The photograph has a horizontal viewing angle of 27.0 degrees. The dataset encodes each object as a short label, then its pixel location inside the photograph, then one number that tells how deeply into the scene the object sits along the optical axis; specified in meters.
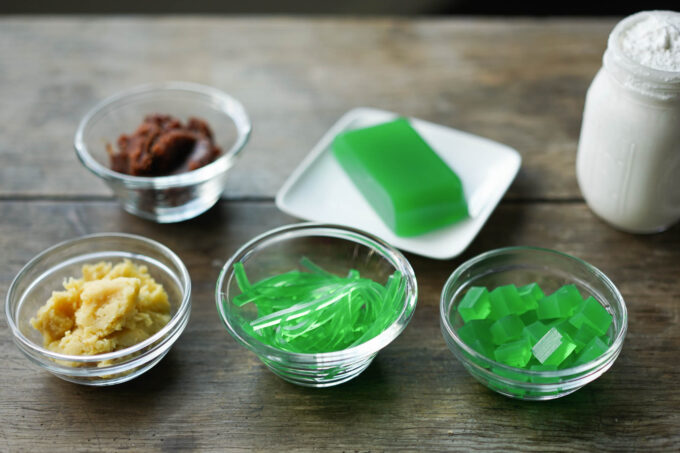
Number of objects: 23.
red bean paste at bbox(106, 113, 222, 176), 0.83
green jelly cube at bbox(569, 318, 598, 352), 0.73
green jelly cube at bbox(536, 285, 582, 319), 0.75
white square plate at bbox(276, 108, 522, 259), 0.82
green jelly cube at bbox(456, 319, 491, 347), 0.74
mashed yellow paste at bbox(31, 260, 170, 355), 0.73
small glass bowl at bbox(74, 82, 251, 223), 0.82
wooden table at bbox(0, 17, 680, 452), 0.73
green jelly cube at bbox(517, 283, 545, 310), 0.75
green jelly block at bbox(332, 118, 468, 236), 0.82
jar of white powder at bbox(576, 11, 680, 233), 0.76
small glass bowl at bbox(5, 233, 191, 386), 0.72
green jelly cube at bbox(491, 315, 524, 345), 0.73
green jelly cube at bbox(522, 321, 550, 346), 0.73
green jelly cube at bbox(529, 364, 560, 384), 0.71
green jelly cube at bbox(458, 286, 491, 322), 0.75
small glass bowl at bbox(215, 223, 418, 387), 0.72
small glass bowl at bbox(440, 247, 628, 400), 0.71
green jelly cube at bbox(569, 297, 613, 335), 0.74
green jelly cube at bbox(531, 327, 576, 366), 0.72
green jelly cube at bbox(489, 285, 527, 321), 0.75
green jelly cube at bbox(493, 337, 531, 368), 0.72
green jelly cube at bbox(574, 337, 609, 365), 0.72
